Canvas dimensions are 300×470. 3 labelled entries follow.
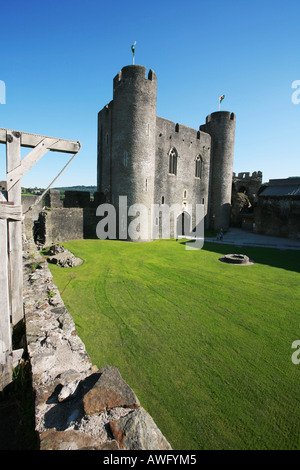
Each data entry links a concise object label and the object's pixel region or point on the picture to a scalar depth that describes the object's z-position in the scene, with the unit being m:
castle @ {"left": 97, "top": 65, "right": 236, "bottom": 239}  18.41
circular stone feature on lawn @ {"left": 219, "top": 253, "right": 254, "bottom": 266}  12.83
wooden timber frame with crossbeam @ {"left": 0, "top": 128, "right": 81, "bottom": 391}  3.81
